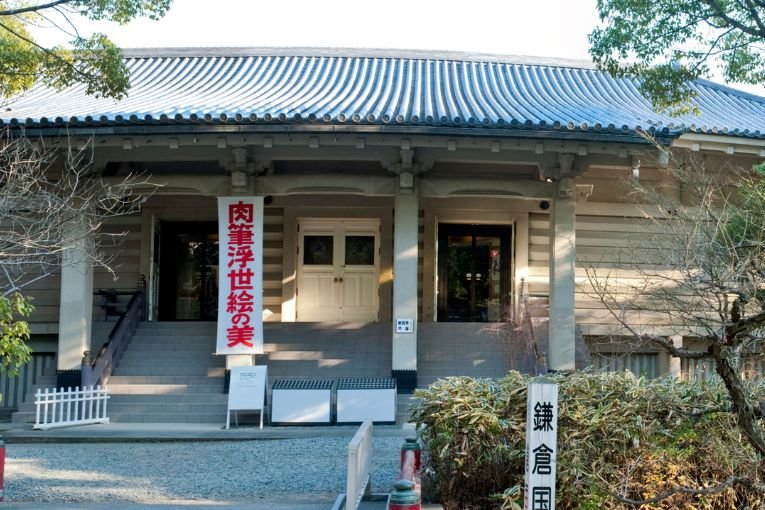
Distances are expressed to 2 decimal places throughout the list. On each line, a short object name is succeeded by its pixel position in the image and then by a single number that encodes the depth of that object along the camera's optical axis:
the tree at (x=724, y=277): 5.79
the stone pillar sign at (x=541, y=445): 5.81
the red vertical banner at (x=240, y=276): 13.47
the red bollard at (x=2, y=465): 7.80
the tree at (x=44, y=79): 9.13
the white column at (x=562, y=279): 13.79
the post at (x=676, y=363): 15.22
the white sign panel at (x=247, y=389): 12.41
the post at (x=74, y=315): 13.64
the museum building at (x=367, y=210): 12.85
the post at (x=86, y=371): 13.19
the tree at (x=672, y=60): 8.78
